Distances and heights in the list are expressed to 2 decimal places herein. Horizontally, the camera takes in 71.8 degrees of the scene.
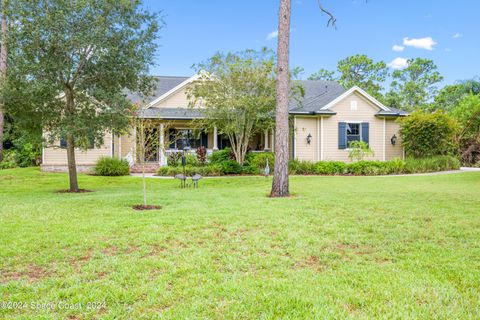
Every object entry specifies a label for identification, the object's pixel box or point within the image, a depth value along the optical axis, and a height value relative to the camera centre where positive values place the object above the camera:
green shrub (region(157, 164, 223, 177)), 16.27 -0.82
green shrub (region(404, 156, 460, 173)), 17.19 -0.68
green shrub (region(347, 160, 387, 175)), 16.92 -0.81
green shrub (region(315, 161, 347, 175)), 16.92 -0.79
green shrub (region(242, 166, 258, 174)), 16.64 -0.83
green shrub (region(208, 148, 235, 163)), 17.39 -0.11
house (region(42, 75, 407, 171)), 18.64 +1.35
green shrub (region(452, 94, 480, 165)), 22.30 +1.24
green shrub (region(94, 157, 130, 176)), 16.73 -0.60
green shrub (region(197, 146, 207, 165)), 17.80 -0.10
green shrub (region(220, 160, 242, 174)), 16.41 -0.66
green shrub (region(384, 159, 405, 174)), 17.08 -0.78
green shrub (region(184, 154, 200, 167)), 17.67 -0.36
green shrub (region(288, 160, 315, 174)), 17.09 -0.74
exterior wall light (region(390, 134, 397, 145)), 19.63 +0.70
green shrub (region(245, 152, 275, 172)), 16.97 -0.34
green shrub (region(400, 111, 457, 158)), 17.69 +1.01
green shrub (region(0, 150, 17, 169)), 19.19 -0.22
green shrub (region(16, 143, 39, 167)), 19.91 +0.02
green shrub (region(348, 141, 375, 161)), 18.47 +0.07
